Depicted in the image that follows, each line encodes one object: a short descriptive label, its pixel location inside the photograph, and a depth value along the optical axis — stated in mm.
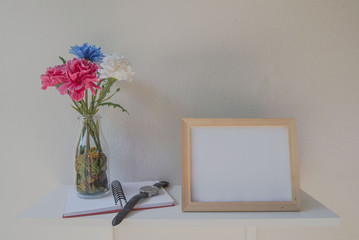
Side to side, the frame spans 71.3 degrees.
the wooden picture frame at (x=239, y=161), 642
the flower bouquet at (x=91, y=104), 599
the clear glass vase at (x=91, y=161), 673
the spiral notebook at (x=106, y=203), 605
